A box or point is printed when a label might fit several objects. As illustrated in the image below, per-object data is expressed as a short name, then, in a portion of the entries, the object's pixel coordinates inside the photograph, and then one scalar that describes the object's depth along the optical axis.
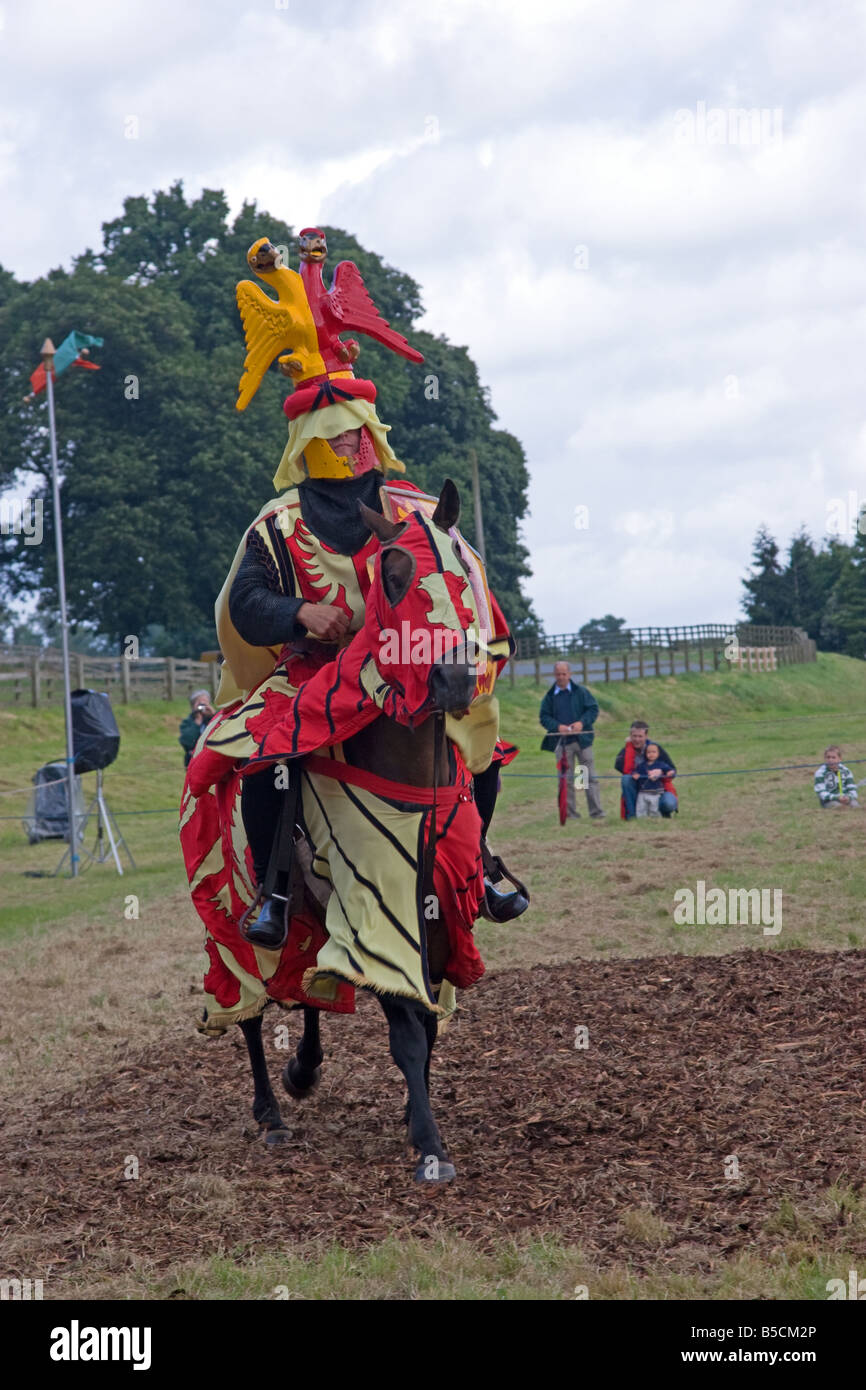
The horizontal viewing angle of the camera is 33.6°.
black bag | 20.16
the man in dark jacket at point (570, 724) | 18.14
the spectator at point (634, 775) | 17.56
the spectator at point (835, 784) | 17.09
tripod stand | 17.44
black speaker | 17.72
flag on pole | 19.09
